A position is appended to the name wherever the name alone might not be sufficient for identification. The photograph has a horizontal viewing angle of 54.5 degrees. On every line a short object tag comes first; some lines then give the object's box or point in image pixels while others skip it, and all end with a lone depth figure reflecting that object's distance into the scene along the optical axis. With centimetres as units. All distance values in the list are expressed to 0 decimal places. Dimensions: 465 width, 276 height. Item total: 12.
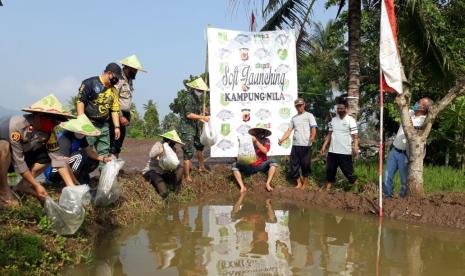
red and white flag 643
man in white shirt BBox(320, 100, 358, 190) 737
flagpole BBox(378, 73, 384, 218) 627
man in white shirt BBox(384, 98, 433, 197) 676
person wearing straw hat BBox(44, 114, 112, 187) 518
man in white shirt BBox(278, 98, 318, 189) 791
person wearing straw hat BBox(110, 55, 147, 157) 640
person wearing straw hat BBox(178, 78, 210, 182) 783
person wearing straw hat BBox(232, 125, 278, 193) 786
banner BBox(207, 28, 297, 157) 873
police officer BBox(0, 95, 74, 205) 436
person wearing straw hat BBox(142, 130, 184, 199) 671
